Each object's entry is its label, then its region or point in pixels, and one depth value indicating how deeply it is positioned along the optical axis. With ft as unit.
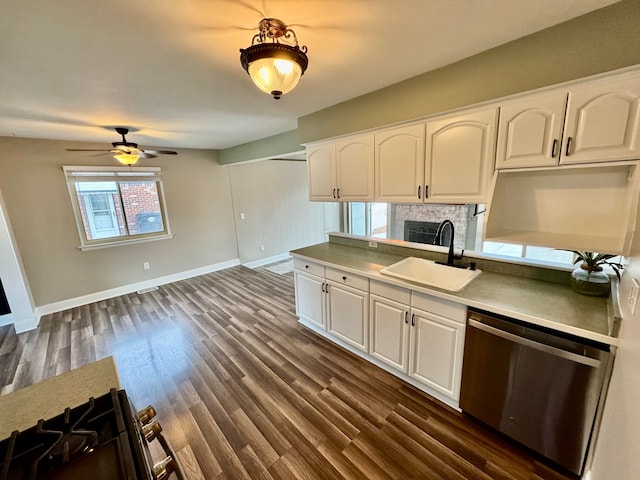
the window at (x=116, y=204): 12.85
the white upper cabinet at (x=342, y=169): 8.42
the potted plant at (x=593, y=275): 5.21
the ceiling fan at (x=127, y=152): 9.84
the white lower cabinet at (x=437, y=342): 5.98
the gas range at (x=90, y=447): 1.94
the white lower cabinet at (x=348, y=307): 7.90
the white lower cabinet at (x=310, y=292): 9.22
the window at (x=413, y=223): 14.18
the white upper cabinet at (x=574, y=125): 4.38
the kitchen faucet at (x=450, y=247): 7.18
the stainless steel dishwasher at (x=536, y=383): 4.43
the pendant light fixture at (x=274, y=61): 3.88
